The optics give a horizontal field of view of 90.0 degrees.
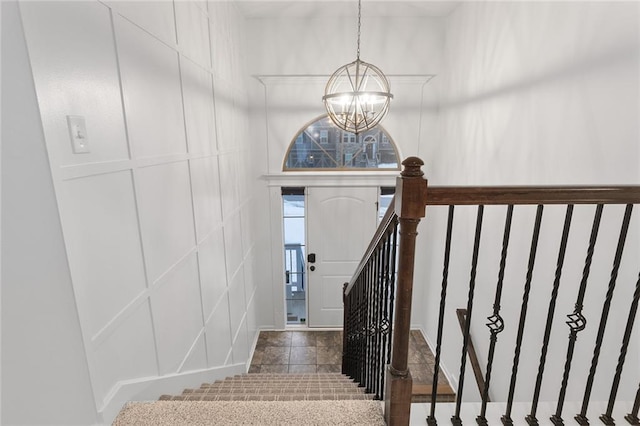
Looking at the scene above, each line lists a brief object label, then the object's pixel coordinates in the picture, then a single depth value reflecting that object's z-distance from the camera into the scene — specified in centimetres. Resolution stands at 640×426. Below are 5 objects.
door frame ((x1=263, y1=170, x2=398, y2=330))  413
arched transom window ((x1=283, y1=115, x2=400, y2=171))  412
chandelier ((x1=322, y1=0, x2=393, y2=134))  203
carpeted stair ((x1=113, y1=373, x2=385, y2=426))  117
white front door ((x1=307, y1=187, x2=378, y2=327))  425
